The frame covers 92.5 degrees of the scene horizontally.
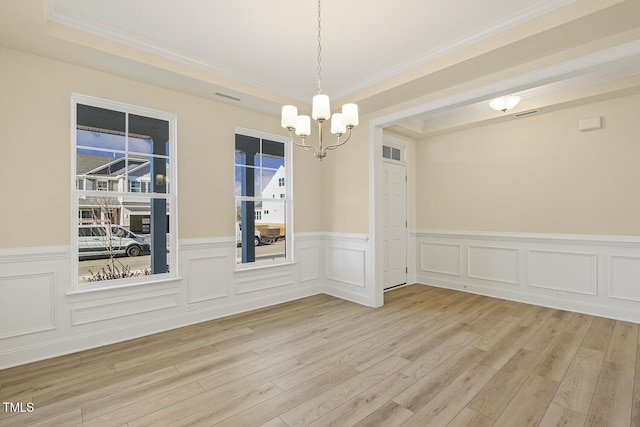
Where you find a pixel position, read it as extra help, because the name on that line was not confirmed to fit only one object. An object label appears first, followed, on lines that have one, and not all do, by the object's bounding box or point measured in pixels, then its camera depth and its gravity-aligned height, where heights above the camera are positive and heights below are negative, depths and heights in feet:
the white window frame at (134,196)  10.02 +0.78
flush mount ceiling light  13.00 +4.83
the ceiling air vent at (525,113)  14.21 +4.79
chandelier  8.24 +2.61
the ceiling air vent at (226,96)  12.44 +4.99
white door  17.58 -0.44
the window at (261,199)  14.21 +0.88
